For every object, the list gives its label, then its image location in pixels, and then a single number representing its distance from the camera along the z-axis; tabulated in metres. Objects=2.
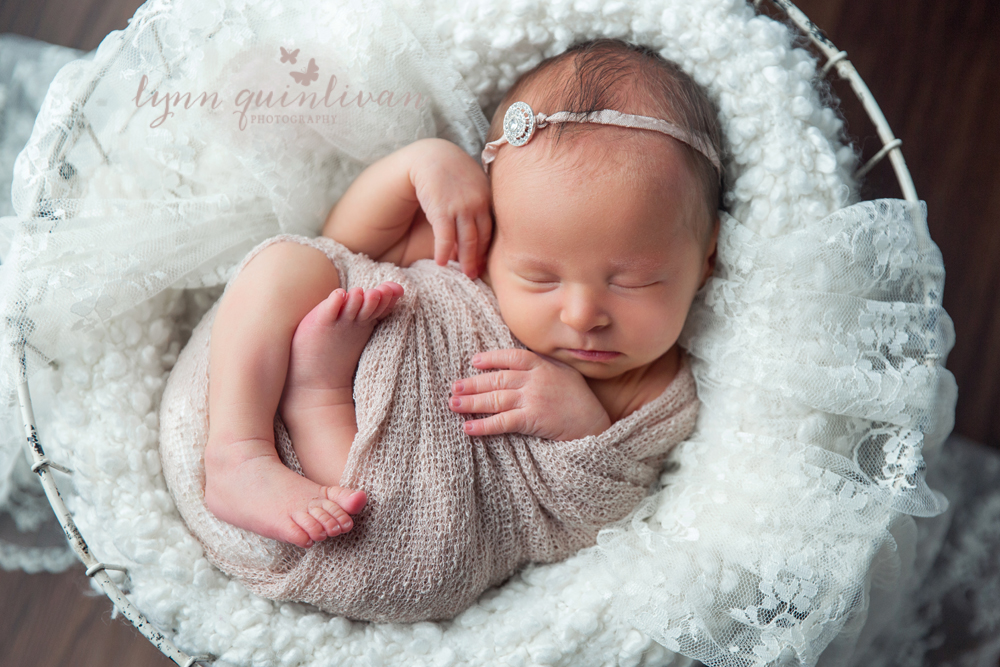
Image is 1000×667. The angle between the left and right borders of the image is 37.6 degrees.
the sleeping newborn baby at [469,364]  0.58
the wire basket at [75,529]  0.57
